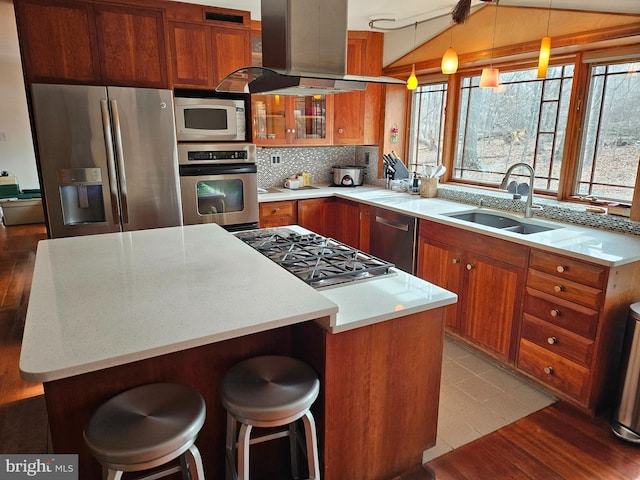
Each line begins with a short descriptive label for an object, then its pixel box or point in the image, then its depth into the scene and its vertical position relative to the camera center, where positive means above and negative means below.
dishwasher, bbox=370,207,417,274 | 3.42 -0.76
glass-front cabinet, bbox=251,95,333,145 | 4.03 +0.21
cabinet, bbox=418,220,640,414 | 2.24 -0.94
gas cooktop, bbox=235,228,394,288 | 1.83 -0.53
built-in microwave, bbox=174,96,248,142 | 3.43 +0.18
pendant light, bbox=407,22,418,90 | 3.84 +0.87
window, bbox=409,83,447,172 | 4.10 +0.18
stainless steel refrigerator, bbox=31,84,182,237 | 2.96 -0.12
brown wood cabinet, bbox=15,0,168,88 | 2.92 +0.67
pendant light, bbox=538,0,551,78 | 2.50 +0.49
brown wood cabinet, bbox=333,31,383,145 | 4.18 +0.39
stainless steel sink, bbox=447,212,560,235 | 3.01 -0.57
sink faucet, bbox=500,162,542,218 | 2.91 -0.35
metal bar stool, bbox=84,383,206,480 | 1.21 -0.82
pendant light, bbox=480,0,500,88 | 2.80 +0.41
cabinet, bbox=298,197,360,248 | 4.10 -0.71
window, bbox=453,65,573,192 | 3.16 +0.13
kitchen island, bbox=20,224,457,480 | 1.28 -0.60
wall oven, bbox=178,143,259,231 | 3.48 -0.34
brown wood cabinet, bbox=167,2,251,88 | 3.32 +0.75
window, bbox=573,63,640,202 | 2.76 +0.07
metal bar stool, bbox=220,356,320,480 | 1.40 -0.82
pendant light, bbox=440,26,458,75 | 2.98 +0.54
